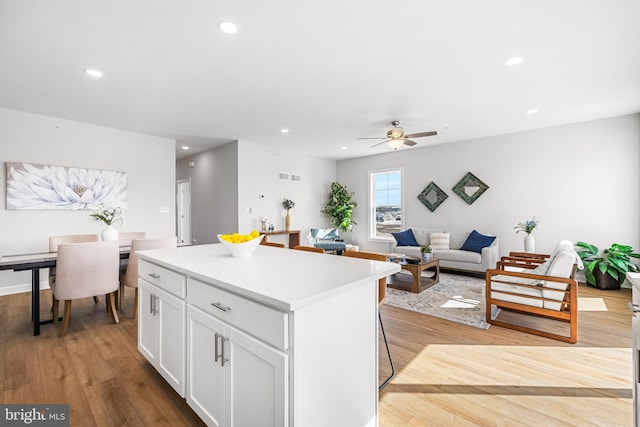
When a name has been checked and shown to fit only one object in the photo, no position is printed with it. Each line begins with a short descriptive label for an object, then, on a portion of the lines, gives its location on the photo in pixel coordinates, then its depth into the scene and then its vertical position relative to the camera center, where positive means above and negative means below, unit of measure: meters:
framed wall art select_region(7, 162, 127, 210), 4.10 +0.42
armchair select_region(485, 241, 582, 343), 2.60 -0.80
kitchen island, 1.06 -0.55
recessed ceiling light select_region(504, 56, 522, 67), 2.69 +1.45
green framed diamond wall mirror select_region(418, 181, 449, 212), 6.32 +0.37
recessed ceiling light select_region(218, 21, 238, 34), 2.19 +1.46
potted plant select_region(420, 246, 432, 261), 4.50 -0.65
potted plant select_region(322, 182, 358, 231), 7.67 +0.13
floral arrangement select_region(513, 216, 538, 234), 4.93 -0.23
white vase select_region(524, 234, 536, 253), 4.82 -0.54
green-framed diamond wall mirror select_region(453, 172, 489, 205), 5.79 +0.51
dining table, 2.49 -0.45
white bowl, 1.94 -0.24
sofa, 5.02 -0.71
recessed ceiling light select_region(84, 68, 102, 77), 2.89 +1.46
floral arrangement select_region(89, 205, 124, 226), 4.78 +0.03
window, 7.15 +0.25
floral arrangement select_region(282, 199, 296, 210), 6.77 +0.22
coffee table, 4.09 -1.09
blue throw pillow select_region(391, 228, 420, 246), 6.07 -0.54
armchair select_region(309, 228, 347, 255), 6.60 -0.59
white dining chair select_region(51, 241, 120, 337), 2.62 -0.55
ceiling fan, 4.28 +1.14
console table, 6.74 -0.59
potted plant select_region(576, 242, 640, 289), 4.19 -0.81
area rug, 3.17 -1.15
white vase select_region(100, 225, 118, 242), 3.37 -0.24
